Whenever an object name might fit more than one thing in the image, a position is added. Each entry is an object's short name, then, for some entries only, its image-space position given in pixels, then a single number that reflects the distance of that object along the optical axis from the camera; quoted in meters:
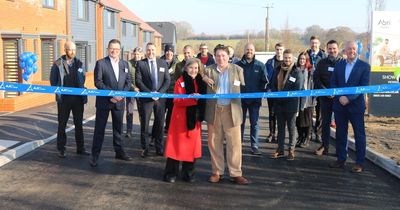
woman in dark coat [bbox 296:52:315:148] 8.01
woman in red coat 6.06
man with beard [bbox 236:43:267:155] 7.93
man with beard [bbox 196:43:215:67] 9.59
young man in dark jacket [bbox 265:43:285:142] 8.26
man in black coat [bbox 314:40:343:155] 7.99
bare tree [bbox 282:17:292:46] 52.59
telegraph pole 46.12
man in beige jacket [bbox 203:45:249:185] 6.09
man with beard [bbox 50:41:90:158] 7.46
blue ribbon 6.18
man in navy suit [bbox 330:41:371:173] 6.74
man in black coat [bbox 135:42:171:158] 7.58
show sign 12.89
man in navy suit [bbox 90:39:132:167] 6.96
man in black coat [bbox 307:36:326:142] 8.80
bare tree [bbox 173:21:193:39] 111.69
